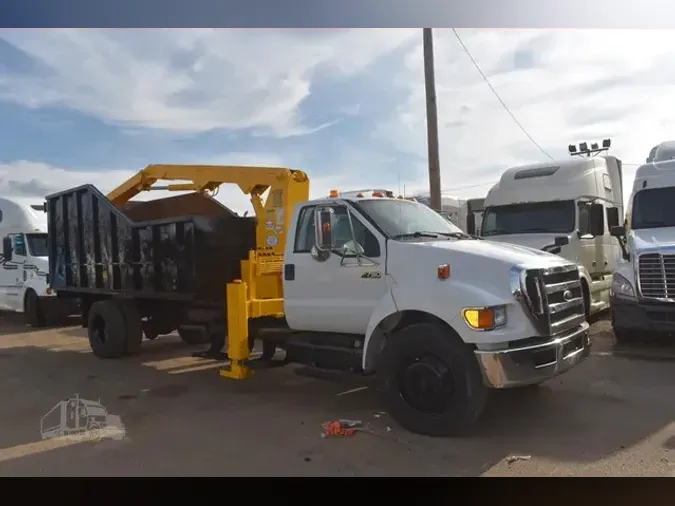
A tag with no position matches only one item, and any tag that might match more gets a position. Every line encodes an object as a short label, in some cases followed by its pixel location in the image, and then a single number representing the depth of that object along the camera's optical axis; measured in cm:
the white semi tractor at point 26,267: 1346
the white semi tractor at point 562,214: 1039
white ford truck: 509
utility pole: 1290
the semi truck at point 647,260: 827
